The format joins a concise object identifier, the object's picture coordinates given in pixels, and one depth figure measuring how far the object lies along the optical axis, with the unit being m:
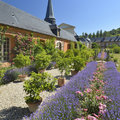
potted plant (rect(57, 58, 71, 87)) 5.31
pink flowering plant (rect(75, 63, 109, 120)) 1.89
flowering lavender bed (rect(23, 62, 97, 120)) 1.69
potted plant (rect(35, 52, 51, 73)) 6.57
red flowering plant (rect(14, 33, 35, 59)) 8.25
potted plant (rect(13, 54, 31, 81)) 5.57
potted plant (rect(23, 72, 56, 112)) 2.60
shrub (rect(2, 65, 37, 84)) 5.21
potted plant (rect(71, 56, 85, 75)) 6.55
